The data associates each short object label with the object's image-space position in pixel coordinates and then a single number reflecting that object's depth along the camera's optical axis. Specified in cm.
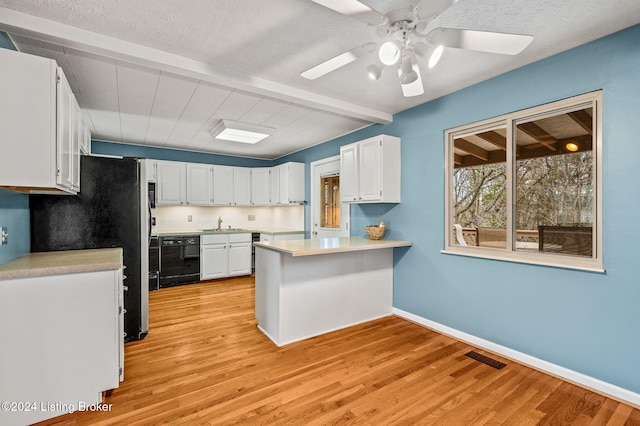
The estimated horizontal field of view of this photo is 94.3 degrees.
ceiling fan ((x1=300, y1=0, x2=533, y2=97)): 142
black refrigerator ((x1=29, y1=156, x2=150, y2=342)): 259
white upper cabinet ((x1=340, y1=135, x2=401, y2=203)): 356
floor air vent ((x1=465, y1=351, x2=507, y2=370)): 253
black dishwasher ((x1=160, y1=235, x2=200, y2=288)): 500
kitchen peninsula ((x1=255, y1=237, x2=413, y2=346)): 292
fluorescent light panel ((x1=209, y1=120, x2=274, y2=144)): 405
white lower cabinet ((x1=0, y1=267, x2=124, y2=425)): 169
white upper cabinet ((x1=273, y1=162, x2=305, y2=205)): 567
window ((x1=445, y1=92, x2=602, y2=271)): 232
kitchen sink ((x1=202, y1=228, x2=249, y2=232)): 597
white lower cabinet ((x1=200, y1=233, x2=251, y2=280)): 537
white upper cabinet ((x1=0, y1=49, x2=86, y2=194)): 171
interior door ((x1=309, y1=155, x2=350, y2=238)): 482
